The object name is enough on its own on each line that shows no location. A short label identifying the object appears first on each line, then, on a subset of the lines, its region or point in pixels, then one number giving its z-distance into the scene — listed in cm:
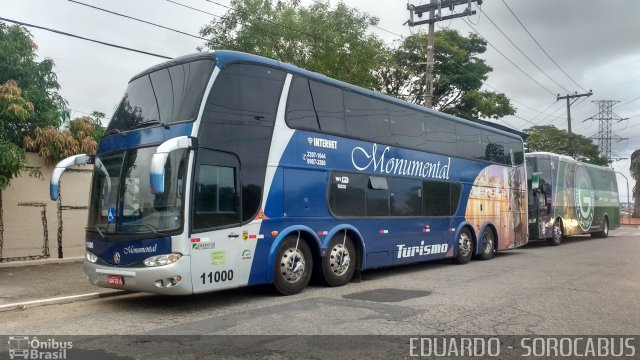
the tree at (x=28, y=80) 1143
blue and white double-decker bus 758
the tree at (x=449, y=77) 2795
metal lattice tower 6103
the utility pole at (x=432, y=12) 1998
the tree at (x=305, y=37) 1870
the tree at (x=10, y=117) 1019
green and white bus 2078
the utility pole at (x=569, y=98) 4214
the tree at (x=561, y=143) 4856
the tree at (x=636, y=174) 5762
